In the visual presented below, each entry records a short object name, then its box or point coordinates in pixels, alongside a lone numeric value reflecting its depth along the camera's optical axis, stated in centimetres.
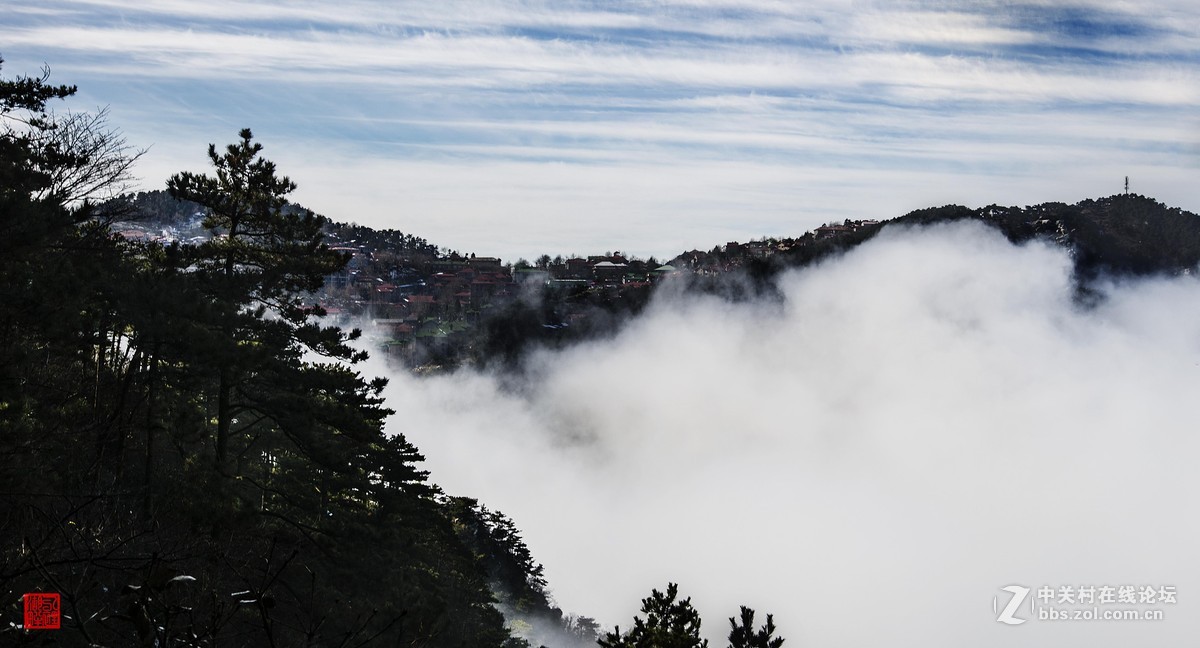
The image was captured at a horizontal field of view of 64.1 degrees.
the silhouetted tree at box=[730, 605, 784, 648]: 3055
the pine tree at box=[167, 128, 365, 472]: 2501
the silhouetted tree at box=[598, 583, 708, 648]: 2200
